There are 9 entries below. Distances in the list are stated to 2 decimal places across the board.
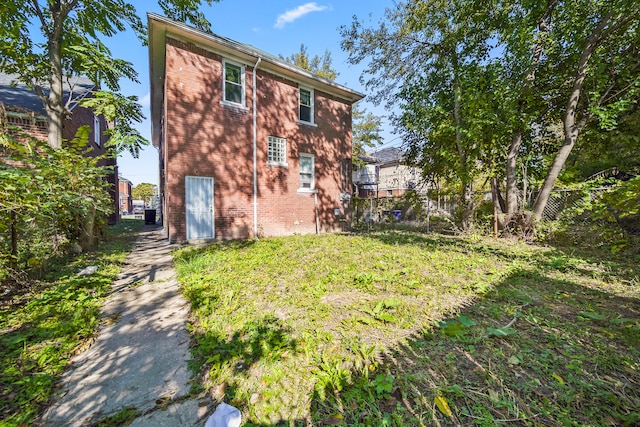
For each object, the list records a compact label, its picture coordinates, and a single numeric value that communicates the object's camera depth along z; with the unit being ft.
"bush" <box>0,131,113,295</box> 10.02
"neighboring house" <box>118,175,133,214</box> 143.02
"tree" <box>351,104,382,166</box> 77.97
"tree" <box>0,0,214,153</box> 20.04
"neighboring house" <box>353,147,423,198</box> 84.79
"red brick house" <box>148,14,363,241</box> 26.30
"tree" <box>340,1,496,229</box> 27.94
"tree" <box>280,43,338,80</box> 69.51
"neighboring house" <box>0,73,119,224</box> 25.61
